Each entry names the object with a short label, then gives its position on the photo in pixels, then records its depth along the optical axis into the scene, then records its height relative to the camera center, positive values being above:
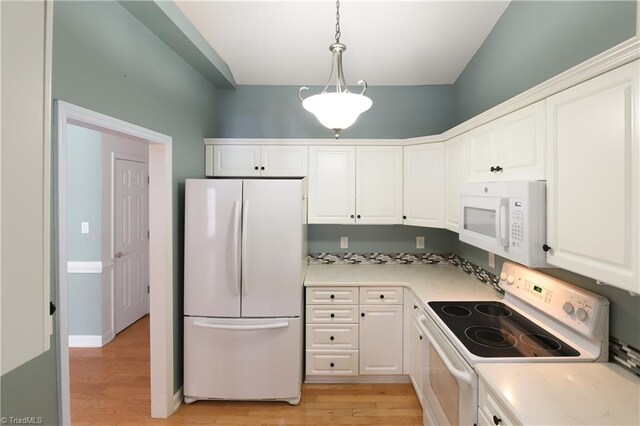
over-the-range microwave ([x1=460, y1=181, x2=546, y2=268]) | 1.34 -0.03
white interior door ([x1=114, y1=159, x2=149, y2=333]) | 3.41 -0.36
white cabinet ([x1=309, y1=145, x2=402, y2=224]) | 2.86 +0.28
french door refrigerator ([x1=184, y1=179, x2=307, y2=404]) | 2.27 -0.62
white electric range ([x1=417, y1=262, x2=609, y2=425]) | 1.34 -0.65
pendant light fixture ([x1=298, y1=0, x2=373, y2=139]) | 1.34 +0.49
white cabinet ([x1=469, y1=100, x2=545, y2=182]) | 1.39 +0.36
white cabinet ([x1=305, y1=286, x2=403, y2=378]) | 2.53 -1.02
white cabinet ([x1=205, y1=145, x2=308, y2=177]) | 2.85 +0.51
